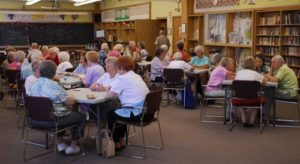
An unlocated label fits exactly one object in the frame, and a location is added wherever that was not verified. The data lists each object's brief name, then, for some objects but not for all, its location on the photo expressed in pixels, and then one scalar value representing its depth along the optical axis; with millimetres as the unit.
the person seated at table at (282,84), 5916
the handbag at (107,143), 4402
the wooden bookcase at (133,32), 14828
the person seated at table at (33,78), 5200
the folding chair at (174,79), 7219
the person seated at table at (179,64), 7414
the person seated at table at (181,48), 8961
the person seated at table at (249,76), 5629
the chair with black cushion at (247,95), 5383
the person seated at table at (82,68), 6764
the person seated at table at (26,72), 6805
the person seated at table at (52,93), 4129
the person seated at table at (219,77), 6242
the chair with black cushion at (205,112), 6316
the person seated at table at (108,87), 4750
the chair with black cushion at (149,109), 4270
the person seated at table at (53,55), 8391
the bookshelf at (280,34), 8664
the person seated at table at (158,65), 8148
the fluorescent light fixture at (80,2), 14956
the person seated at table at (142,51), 10312
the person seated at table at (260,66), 6500
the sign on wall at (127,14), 15105
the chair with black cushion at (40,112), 3943
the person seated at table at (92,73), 5785
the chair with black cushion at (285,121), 5952
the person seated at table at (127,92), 4320
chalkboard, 17094
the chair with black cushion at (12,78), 7301
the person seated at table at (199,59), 8102
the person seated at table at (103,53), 9861
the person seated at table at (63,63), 7193
